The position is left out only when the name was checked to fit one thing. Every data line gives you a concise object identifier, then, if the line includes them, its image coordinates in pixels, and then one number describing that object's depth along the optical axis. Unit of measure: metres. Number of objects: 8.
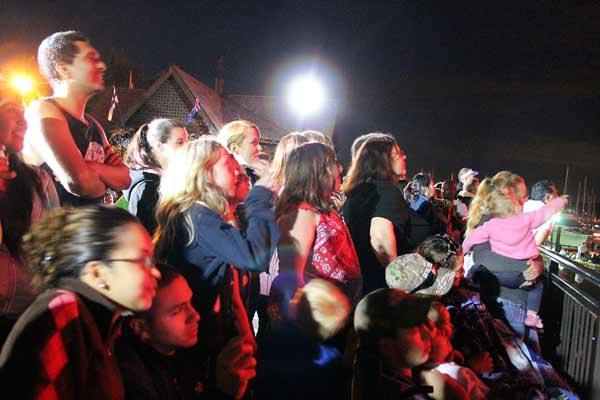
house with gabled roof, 22.27
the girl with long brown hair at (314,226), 2.79
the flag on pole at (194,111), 20.83
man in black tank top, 2.35
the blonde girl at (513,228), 4.81
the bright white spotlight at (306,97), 20.30
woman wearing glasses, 1.32
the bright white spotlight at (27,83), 5.22
